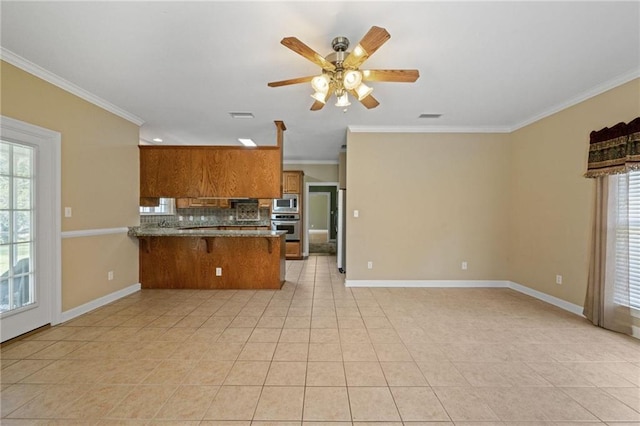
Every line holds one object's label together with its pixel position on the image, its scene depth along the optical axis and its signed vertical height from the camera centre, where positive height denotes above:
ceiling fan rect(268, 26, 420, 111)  1.94 +1.08
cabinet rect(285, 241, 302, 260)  7.01 -1.07
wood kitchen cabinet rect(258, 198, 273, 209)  6.45 +0.10
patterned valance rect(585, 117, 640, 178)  2.65 +0.64
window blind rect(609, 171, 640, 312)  2.74 -0.26
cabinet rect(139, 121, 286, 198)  4.41 +0.57
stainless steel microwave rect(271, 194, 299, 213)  6.98 +0.08
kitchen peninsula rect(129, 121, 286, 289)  4.35 +0.05
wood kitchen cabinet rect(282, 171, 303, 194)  6.97 +0.65
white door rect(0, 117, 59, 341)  2.52 -0.28
